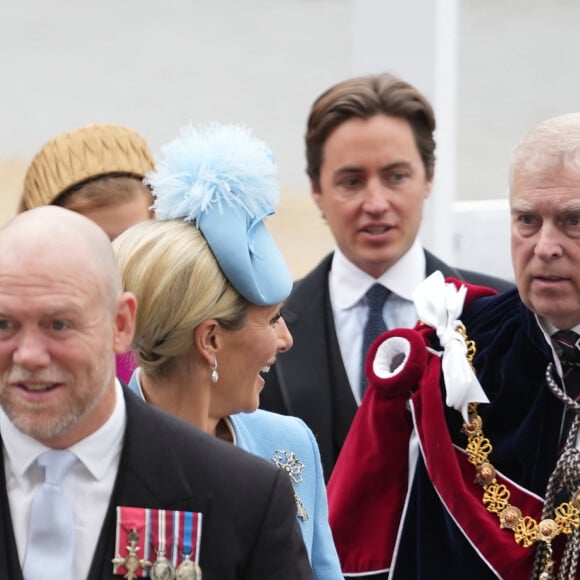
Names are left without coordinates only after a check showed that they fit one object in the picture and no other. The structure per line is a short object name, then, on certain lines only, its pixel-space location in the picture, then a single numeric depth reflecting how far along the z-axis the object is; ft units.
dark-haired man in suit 32.19
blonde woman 22.36
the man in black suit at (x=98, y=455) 18.11
